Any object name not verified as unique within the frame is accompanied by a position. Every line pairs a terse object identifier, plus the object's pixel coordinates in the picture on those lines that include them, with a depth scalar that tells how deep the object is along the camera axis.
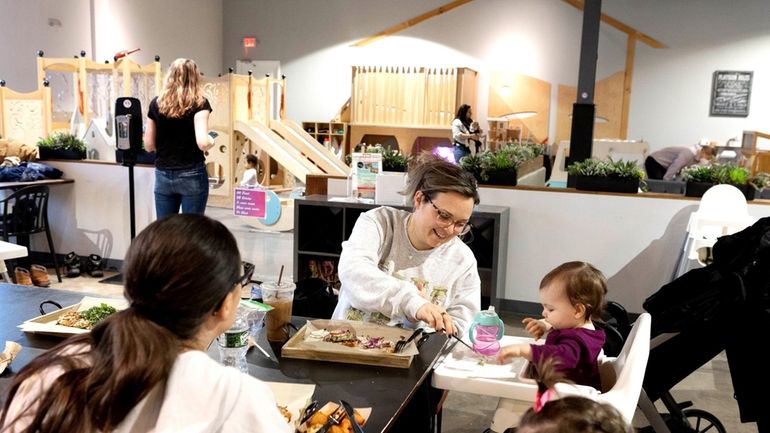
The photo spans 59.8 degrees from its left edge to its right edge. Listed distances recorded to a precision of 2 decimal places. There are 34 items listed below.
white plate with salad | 1.85
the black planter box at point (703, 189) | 4.46
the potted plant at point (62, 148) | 6.00
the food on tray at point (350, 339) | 1.83
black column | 6.39
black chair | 5.23
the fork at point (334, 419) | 1.35
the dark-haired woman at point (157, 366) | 0.97
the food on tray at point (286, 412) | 1.41
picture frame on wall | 10.23
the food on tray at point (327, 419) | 1.35
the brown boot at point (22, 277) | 4.85
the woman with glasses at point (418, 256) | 2.12
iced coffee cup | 1.89
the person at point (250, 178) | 7.37
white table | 3.00
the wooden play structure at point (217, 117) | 6.82
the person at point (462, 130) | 8.47
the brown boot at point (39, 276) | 5.13
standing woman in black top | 4.42
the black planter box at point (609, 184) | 4.71
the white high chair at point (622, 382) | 1.66
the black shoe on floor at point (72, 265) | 5.66
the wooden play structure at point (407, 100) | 11.09
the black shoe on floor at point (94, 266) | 5.73
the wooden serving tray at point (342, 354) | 1.75
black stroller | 2.51
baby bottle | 1.98
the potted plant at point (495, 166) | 4.95
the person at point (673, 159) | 8.26
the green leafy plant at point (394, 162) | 4.96
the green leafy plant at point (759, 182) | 4.47
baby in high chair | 1.90
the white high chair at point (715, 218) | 4.20
